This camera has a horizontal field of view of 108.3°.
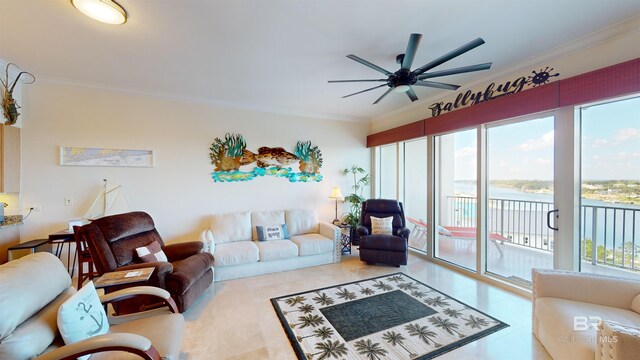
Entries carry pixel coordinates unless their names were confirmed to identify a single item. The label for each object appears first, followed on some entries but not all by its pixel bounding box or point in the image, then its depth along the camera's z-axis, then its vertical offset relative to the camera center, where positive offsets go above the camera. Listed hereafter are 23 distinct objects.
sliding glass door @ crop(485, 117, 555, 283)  2.85 -0.22
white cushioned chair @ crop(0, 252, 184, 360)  1.06 -0.75
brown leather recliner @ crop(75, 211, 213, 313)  2.20 -0.84
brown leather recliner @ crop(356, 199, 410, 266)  3.63 -1.04
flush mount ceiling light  1.71 +1.29
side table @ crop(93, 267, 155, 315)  1.73 -0.79
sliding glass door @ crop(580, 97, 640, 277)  2.21 -0.07
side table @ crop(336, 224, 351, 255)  4.39 -1.14
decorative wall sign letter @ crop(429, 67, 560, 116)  2.63 +1.19
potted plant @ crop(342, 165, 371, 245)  4.82 -0.33
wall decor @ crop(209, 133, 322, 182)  4.04 +0.35
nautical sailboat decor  3.14 -0.36
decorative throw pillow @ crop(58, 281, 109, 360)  1.20 -0.78
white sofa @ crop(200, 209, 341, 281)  3.27 -1.02
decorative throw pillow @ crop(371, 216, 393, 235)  4.02 -0.81
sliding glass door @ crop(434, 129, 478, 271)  3.62 -0.29
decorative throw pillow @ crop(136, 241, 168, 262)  2.47 -0.83
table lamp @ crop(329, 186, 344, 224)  4.57 -0.31
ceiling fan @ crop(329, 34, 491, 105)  1.77 +1.01
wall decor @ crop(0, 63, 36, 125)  2.76 +0.94
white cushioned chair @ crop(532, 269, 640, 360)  1.42 -0.94
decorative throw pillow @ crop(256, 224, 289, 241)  3.86 -0.91
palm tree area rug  1.93 -1.41
